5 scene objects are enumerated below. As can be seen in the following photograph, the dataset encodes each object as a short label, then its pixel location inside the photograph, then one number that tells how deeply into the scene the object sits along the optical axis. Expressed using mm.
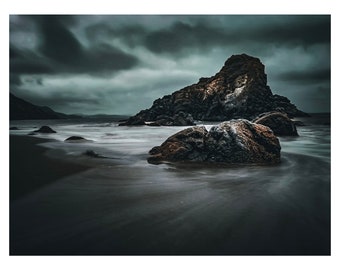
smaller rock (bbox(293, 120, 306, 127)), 14367
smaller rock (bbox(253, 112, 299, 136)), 10359
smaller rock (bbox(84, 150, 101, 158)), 6360
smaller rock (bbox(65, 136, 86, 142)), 10234
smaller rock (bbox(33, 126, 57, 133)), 14045
